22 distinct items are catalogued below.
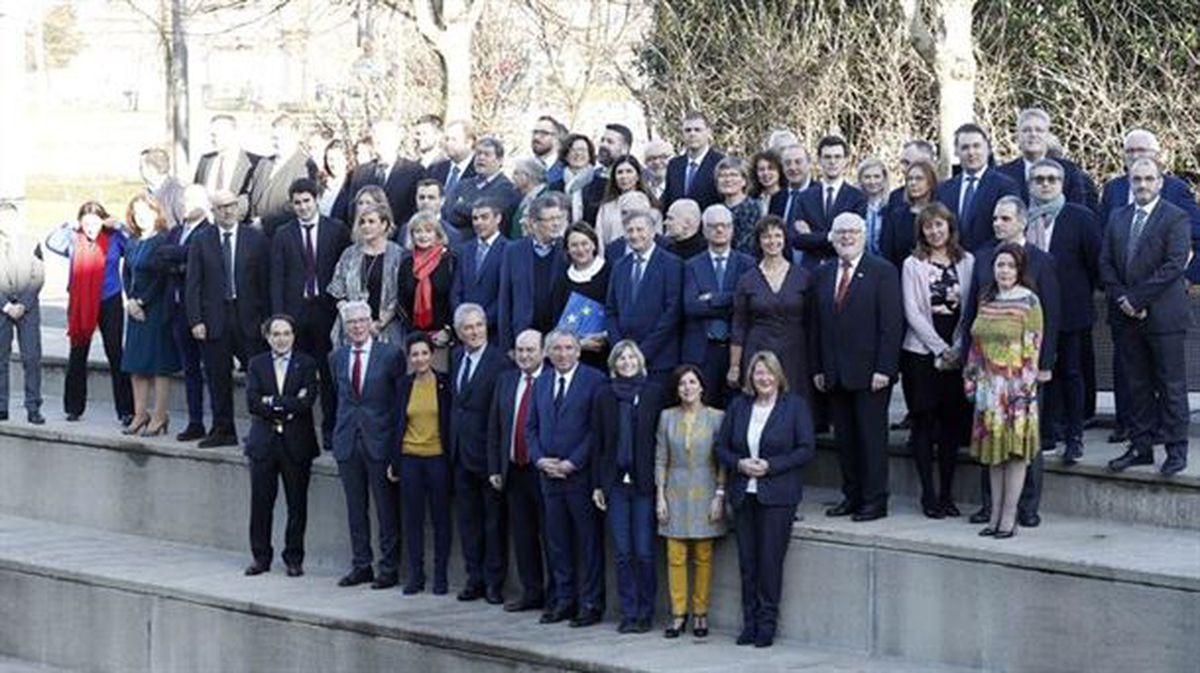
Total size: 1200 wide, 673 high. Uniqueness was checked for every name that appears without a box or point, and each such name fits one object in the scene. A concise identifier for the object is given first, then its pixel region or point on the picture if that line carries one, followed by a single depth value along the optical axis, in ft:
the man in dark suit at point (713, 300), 48.34
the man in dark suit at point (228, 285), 58.18
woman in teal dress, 60.70
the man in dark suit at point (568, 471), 49.37
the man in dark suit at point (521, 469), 50.11
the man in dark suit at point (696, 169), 52.49
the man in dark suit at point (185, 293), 59.82
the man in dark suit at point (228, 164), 62.08
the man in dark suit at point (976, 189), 47.29
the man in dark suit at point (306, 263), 56.95
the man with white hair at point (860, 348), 47.03
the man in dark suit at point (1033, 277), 44.80
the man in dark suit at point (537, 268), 51.11
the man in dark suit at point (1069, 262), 46.57
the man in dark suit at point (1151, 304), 45.21
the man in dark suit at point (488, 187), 55.36
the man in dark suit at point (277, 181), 61.46
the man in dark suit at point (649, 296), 48.78
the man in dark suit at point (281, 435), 55.06
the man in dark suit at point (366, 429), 53.47
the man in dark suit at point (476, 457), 51.47
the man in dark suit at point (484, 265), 52.39
